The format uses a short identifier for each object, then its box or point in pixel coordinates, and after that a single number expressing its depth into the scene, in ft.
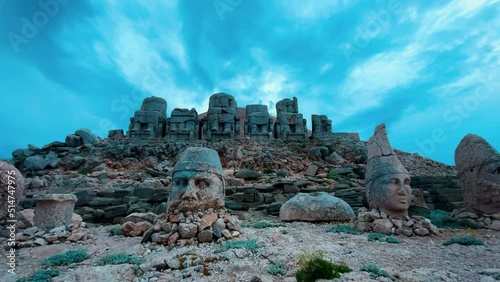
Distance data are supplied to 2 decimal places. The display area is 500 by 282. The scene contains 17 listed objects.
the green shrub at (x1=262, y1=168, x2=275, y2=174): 55.42
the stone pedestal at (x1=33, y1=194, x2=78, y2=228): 24.39
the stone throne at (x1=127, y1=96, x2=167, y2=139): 76.23
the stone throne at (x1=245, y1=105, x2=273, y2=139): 77.82
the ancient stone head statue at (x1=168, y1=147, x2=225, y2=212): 20.07
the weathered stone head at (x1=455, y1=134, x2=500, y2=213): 25.84
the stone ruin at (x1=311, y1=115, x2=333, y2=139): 80.87
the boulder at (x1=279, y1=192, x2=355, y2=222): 28.22
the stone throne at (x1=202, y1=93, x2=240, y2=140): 76.13
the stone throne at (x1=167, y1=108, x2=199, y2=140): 75.51
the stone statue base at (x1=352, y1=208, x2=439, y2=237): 22.00
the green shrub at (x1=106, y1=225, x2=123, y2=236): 24.29
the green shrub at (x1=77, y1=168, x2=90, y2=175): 56.17
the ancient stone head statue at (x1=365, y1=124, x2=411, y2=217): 22.91
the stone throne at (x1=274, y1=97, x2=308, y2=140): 78.54
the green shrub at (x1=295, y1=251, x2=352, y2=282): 12.17
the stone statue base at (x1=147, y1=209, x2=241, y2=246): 18.88
